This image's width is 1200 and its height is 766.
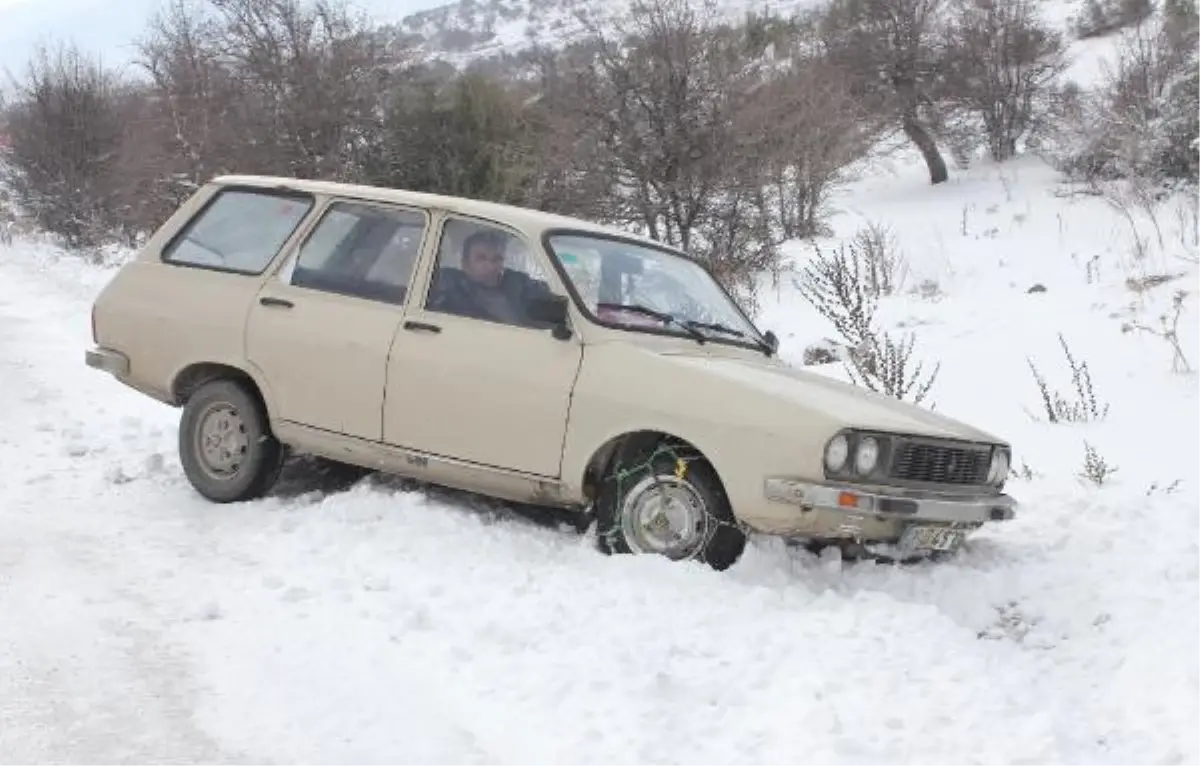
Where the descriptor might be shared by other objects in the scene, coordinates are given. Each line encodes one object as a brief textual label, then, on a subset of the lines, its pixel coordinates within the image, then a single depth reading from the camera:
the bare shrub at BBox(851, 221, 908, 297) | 14.21
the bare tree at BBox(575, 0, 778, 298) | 17.05
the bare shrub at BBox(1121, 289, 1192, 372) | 8.44
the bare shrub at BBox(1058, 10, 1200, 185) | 20.73
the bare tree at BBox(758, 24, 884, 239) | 20.30
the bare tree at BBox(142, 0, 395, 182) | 25.78
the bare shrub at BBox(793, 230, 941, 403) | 7.51
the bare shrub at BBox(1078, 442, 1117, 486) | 6.05
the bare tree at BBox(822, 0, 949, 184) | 27.58
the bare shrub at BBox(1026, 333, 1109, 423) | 7.45
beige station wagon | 4.72
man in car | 5.43
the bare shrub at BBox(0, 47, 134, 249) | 32.91
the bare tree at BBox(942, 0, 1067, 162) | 27.19
